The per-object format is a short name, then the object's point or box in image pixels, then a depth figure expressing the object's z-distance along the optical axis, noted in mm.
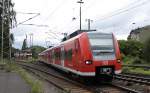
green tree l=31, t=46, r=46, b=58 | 45416
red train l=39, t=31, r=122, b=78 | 7395
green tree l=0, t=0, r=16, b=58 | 19214
